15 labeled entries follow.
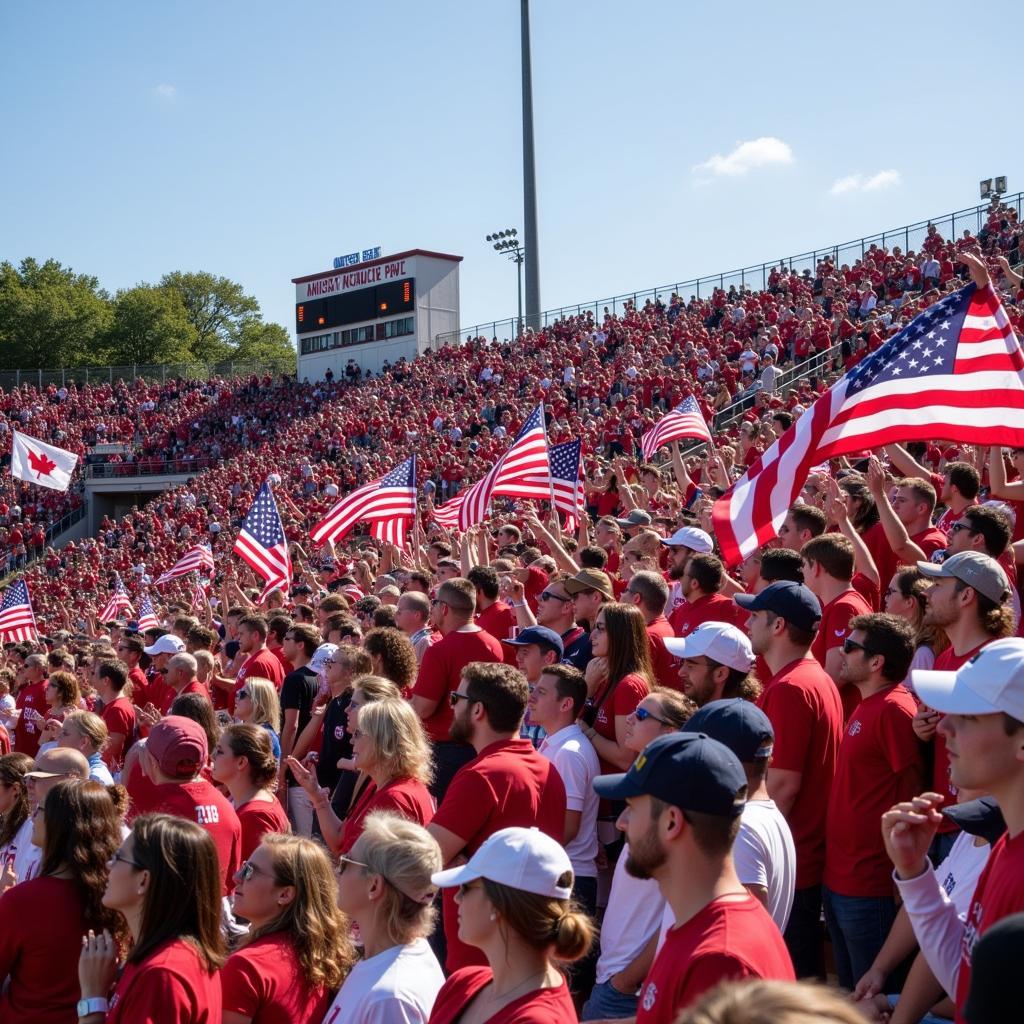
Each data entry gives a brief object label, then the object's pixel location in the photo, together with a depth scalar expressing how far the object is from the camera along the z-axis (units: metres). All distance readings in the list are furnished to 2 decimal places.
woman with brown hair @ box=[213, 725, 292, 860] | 5.48
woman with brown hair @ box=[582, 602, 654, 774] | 5.71
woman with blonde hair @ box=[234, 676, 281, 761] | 7.09
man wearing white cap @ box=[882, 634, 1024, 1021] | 2.74
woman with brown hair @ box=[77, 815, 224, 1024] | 3.52
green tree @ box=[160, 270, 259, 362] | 88.50
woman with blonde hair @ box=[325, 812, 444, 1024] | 3.45
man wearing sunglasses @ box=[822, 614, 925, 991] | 4.59
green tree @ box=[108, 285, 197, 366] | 79.62
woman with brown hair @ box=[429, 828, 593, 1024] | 3.04
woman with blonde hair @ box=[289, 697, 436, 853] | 4.89
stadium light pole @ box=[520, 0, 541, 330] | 41.31
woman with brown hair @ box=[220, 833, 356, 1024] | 3.71
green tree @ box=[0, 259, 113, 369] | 77.38
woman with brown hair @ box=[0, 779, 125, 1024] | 4.15
